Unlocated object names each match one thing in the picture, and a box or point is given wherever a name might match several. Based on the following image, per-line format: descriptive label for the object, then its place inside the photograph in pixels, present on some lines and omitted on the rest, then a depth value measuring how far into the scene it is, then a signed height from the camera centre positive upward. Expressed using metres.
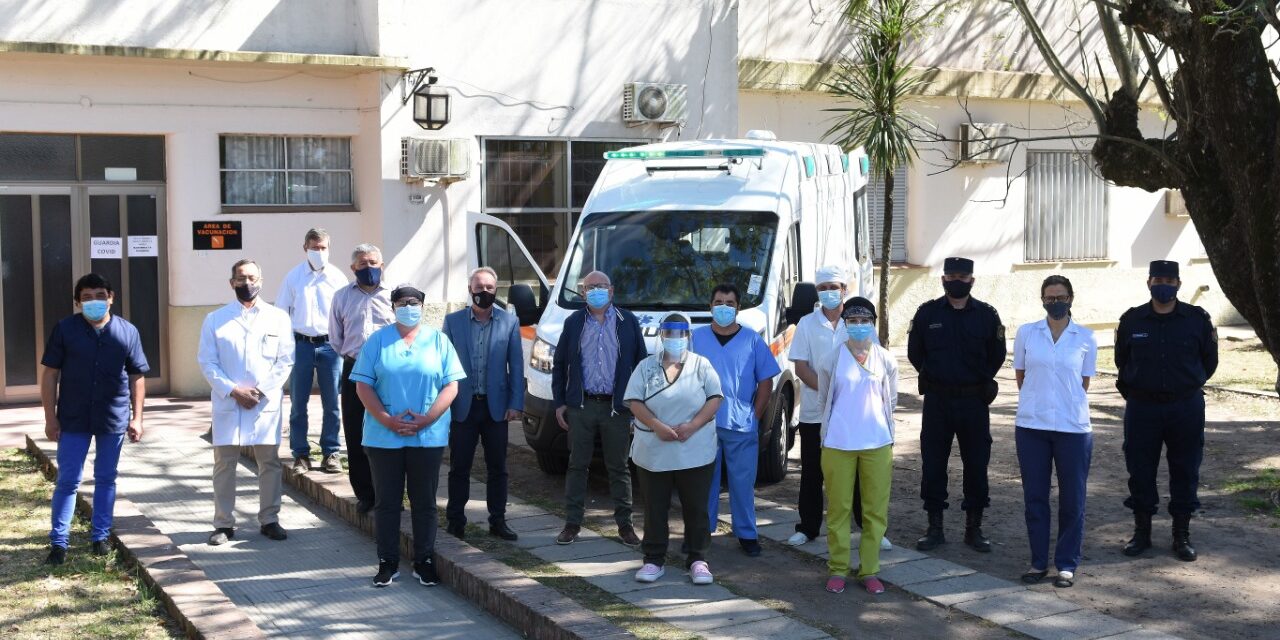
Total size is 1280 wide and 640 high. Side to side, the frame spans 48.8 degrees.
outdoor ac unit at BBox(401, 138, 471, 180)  14.81 +1.05
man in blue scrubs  8.36 -0.78
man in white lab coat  8.50 -0.70
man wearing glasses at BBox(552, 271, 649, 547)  8.62 -0.80
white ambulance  10.02 +0.07
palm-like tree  15.94 +1.91
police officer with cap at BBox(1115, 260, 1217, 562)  8.28 -0.80
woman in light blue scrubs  7.67 -0.86
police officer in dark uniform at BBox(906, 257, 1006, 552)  8.38 -0.75
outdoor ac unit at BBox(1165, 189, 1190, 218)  21.01 +0.80
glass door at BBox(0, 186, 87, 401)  13.77 -0.13
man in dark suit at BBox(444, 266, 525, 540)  8.55 -0.74
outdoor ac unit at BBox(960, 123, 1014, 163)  18.73 +1.56
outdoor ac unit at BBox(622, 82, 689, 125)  16.17 +1.79
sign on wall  14.43 +0.23
